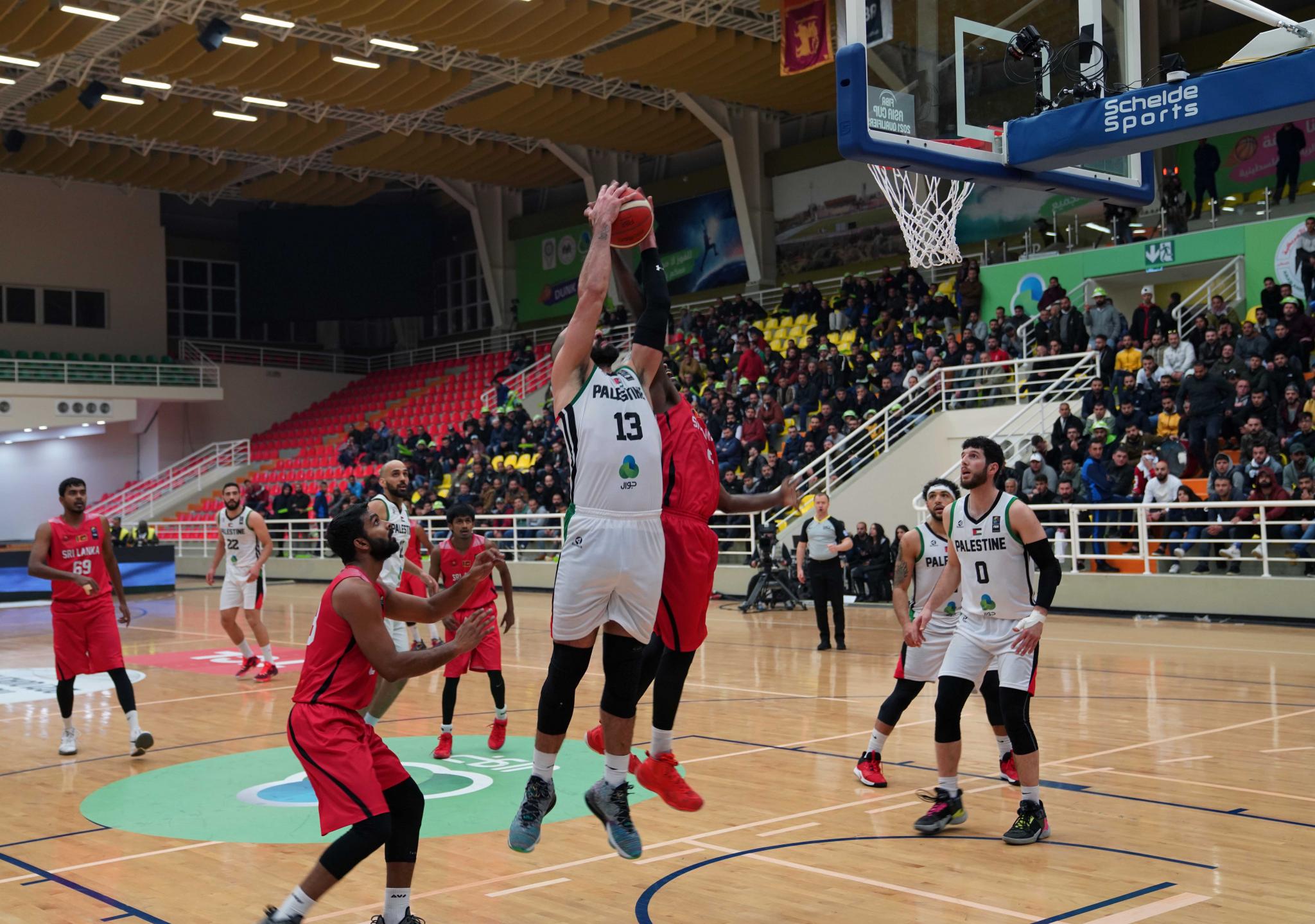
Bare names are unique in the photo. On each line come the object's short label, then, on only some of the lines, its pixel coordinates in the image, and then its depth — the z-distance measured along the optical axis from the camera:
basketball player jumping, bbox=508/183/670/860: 5.02
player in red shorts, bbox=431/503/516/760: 8.80
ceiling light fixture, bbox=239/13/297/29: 21.97
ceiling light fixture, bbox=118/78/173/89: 25.38
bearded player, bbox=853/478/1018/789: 7.55
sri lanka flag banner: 19.36
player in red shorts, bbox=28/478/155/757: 8.81
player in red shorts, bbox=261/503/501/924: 4.63
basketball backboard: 7.87
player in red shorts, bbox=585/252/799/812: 5.40
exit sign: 20.47
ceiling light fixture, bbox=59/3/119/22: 21.67
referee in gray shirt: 14.48
